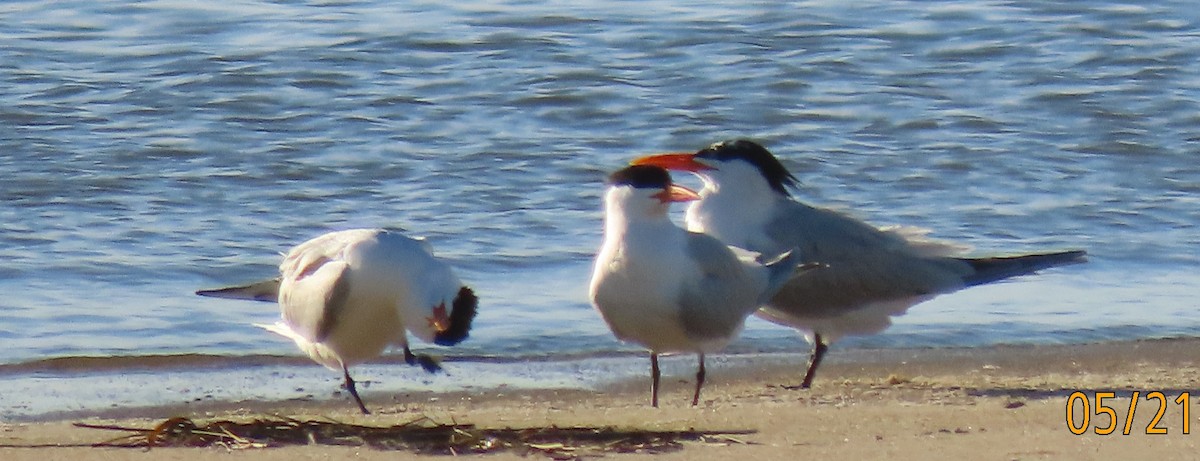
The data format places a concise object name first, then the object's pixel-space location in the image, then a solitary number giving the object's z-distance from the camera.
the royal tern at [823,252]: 12.84
